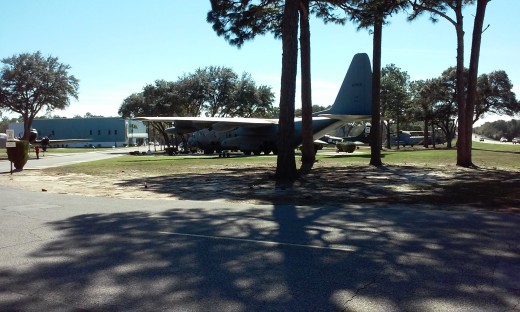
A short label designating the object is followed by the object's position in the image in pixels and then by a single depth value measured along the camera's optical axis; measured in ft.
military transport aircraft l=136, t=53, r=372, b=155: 103.04
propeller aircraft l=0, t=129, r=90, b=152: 110.01
